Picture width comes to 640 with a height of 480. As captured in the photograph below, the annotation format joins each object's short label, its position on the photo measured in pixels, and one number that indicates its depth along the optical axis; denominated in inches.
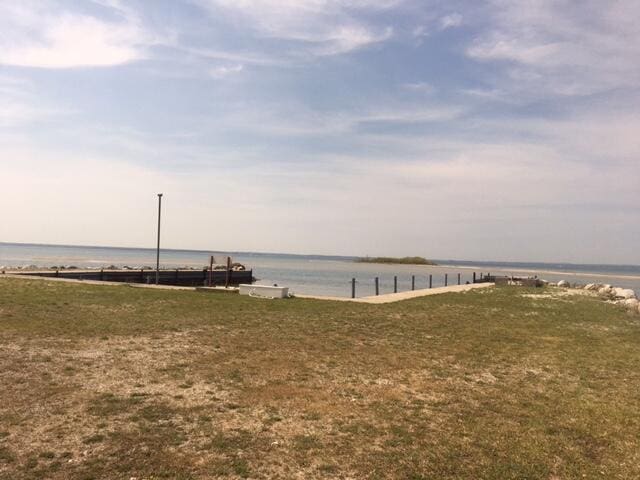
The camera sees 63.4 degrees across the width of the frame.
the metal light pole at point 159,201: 1310.3
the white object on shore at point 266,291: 929.5
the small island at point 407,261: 6254.9
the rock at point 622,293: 1280.8
